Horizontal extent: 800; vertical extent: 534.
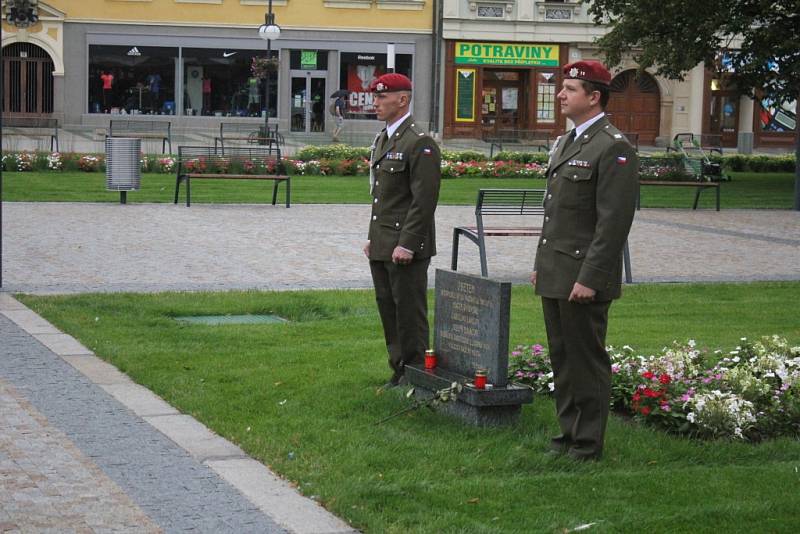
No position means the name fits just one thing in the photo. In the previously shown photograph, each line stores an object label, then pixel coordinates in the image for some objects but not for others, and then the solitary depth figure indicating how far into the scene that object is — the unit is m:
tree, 28.44
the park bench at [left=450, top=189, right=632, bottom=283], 13.73
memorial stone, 7.05
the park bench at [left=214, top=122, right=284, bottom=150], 49.52
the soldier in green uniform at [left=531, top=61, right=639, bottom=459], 6.25
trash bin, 21.84
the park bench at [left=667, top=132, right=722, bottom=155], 48.59
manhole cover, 10.91
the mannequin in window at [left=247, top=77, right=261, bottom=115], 50.91
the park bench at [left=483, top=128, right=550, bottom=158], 46.41
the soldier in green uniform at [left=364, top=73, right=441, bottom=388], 7.70
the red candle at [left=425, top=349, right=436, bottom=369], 7.57
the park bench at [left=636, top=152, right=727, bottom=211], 24.78
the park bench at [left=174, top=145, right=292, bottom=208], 25.20
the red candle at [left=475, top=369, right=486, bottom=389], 7.08
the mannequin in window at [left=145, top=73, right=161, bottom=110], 50.62
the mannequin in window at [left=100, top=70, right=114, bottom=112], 50.34
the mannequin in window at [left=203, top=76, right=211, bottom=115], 51.22
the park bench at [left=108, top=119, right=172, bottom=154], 41.19
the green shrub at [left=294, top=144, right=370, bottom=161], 31.89
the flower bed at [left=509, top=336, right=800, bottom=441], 7.12
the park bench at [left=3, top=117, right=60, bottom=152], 40.03
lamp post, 42.53
